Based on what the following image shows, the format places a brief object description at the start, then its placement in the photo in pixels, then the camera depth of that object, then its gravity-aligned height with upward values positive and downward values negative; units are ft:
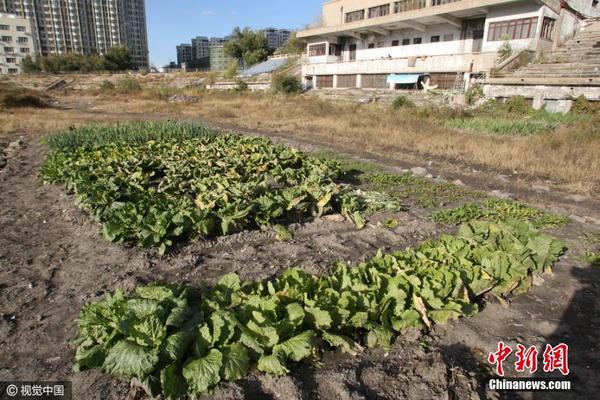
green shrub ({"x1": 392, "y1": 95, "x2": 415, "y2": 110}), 72.38 -0.57
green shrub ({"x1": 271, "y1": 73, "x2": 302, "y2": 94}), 119.14 +4.04
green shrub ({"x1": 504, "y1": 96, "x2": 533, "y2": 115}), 61.86 -0.44
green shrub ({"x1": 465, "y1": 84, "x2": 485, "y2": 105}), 70.42 +1.35
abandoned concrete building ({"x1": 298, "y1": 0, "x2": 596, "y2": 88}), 81.00 +17.72
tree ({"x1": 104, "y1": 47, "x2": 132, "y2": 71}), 280.92 +25.21
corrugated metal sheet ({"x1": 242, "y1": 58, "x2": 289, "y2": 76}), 175.11 +14.55
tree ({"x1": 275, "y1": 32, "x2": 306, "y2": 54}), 193.90 +26.61
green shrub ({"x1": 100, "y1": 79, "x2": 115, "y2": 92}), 149.09 +2.06
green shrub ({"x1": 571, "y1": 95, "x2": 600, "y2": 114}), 56.39 -0.13
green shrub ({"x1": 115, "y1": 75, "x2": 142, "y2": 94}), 143.70 +2.35
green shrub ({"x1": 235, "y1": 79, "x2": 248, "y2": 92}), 134.51 +3.52
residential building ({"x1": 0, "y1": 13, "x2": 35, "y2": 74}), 287.48 +37.06
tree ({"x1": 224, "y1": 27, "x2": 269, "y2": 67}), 217.56 +29.41
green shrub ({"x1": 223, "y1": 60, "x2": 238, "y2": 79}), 174.13 +11.06
